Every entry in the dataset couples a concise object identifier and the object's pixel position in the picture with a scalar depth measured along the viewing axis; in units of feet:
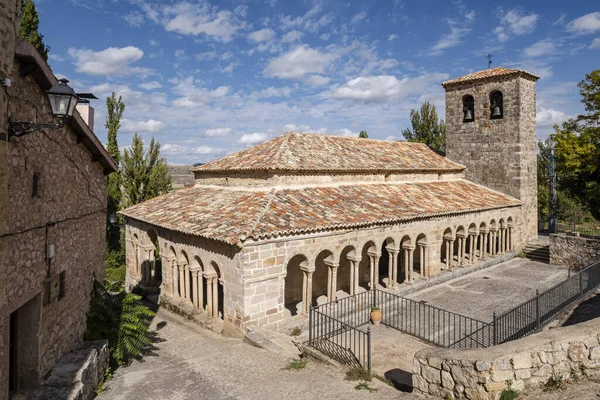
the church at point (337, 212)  39.73
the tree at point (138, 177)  90.27
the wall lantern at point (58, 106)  17.53
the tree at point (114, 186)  83.92
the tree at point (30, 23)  55.67
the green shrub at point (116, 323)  30.55
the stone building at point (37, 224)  17.11
